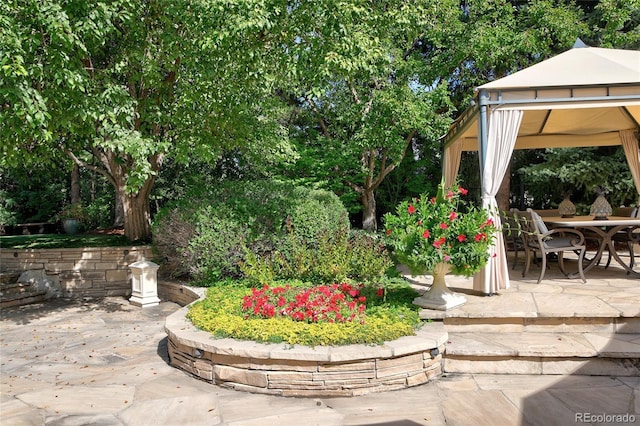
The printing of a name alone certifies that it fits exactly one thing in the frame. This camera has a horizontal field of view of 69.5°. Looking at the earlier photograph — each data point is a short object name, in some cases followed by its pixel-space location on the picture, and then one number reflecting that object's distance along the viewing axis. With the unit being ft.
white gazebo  15.49
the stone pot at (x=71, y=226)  35.68
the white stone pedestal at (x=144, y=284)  20.92
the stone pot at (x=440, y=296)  13.62
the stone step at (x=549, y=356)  11.23
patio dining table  17.08
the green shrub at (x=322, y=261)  17.56
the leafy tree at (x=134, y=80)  14.66
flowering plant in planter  12.92
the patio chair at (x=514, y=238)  20.61
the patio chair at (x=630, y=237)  18.89
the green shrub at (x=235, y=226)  18.78
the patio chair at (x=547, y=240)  17.15
